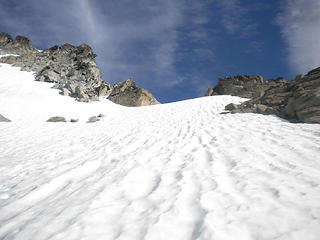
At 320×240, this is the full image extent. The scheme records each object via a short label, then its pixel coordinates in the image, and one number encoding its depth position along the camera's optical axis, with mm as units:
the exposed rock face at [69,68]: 24359
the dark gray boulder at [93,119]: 12184
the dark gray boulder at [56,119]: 12192
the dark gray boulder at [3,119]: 11194
